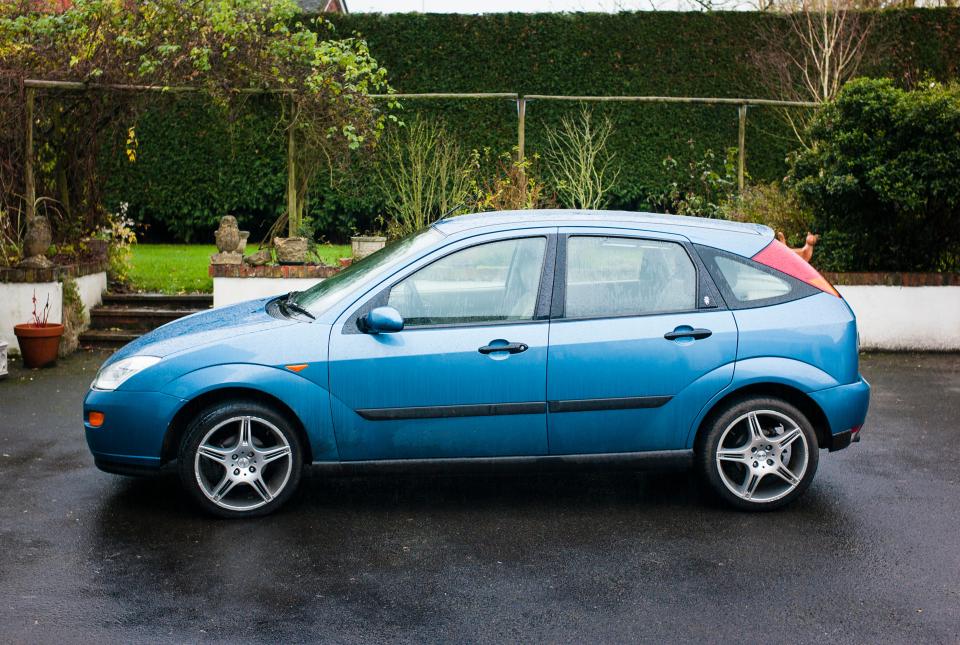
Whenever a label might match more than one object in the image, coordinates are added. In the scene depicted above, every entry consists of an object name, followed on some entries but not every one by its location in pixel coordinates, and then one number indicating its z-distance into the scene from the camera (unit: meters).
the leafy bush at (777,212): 11.59
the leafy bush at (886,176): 10.09
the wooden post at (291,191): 11.64
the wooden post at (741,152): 12.65
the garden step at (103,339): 10.95
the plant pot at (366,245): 11.88
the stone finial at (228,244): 11.06
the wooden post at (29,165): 10.94
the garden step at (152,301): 11.73
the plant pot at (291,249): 11.22
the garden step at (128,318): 11.29
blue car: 5.39
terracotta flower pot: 9.85
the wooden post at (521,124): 11.90
